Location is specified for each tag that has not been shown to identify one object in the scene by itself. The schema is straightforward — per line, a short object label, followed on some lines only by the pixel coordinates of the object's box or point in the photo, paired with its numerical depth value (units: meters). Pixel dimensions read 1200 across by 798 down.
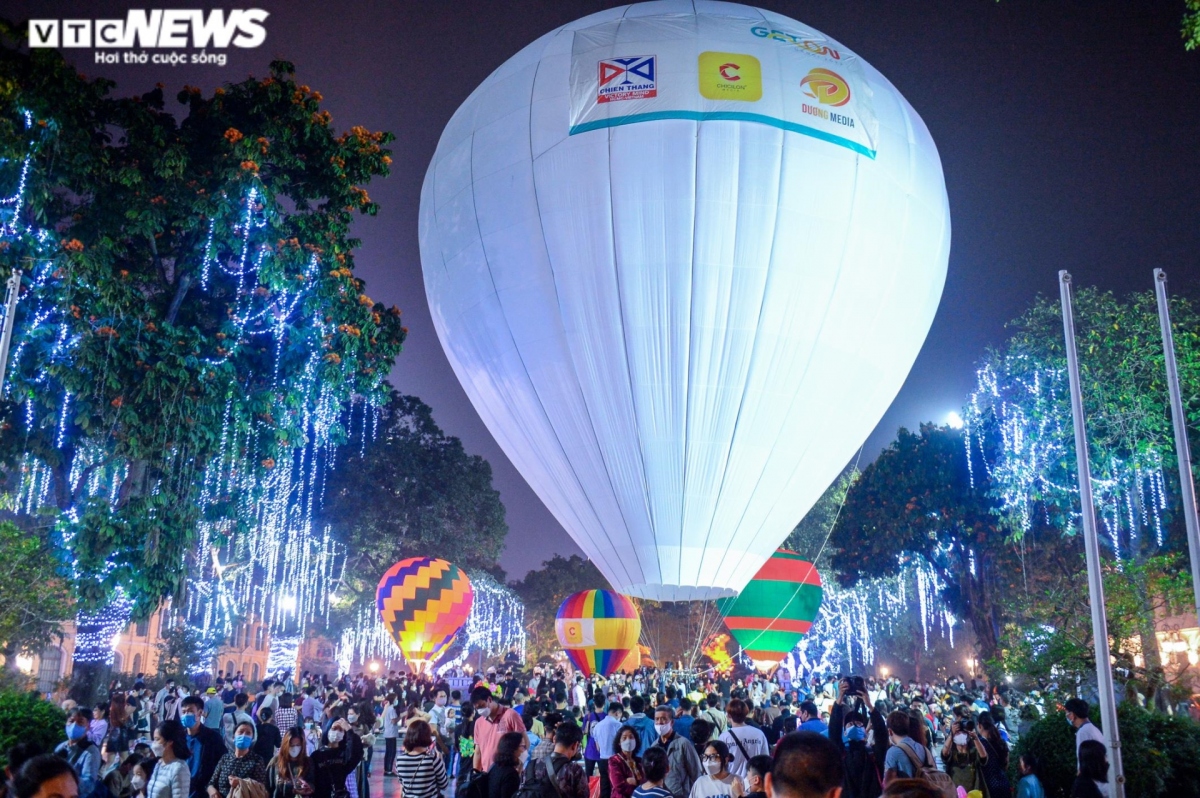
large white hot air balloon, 19.33
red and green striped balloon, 37.09
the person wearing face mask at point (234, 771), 7.73
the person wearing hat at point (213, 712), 15.85
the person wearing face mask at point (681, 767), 8.61
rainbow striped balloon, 37.22
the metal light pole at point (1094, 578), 9.62
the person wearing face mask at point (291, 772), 8.19
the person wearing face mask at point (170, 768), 7.57
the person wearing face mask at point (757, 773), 6.65
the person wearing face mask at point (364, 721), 15.32
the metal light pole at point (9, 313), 13.26
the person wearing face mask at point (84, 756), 8.31
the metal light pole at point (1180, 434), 10.63
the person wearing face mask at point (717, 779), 6.71
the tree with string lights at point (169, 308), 17.14
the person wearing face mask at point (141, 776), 8.02
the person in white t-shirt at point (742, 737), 8.86
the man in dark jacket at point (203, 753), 9.10
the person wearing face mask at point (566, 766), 6.96
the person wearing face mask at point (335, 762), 8.77
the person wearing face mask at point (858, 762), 9.31
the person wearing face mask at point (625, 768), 8.43
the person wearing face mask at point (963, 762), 10.07
